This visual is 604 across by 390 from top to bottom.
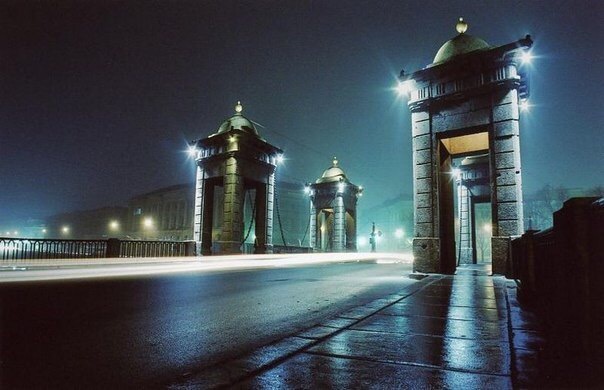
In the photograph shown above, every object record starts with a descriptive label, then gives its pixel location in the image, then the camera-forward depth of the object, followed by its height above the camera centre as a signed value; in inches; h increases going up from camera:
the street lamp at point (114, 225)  3354.1 +38.8
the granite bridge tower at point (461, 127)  457.4 +147.9
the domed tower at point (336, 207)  1290.6 +92.4
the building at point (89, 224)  3486.2 +52.8
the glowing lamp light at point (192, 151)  977.2 +223.5
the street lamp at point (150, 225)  2955.0 +36.1
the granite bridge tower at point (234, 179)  869.8 +137.4
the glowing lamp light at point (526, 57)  455.6 +231.2
